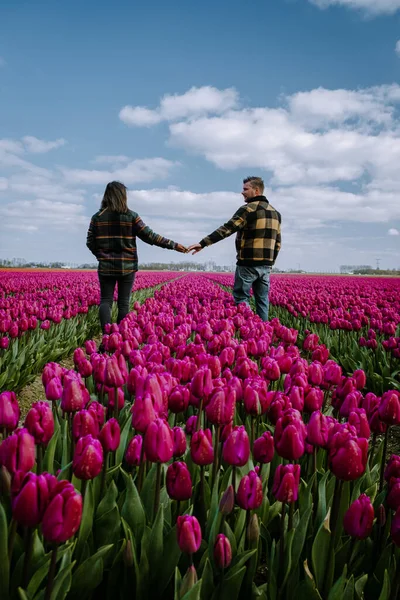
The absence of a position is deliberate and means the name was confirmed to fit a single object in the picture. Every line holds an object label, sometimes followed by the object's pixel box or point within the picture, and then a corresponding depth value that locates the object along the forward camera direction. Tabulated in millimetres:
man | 6992
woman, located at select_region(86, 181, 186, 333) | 6195
